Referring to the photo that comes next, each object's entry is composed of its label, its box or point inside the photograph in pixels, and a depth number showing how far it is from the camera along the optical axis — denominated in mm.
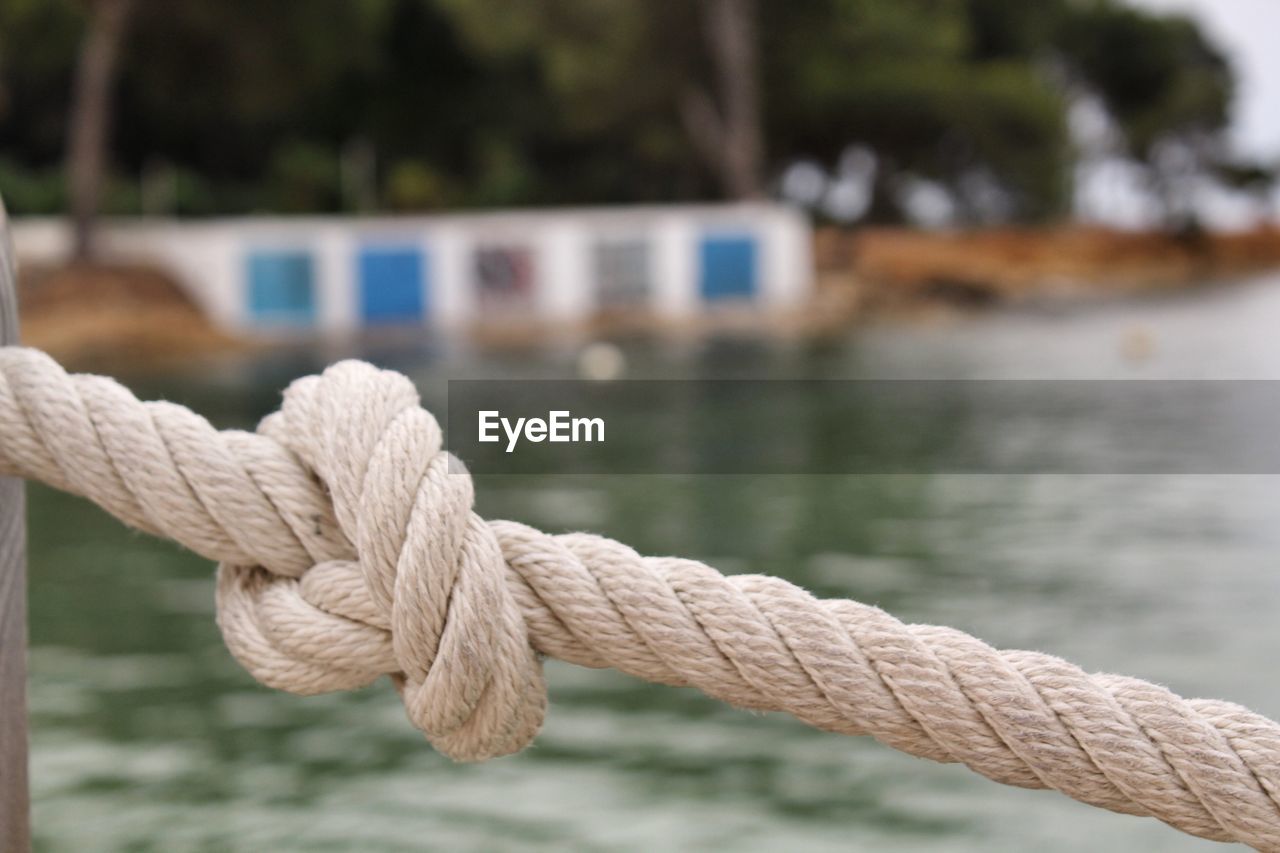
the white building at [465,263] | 26000
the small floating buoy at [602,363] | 18594
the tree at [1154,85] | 41625
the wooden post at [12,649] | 1467
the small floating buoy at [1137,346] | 20438
